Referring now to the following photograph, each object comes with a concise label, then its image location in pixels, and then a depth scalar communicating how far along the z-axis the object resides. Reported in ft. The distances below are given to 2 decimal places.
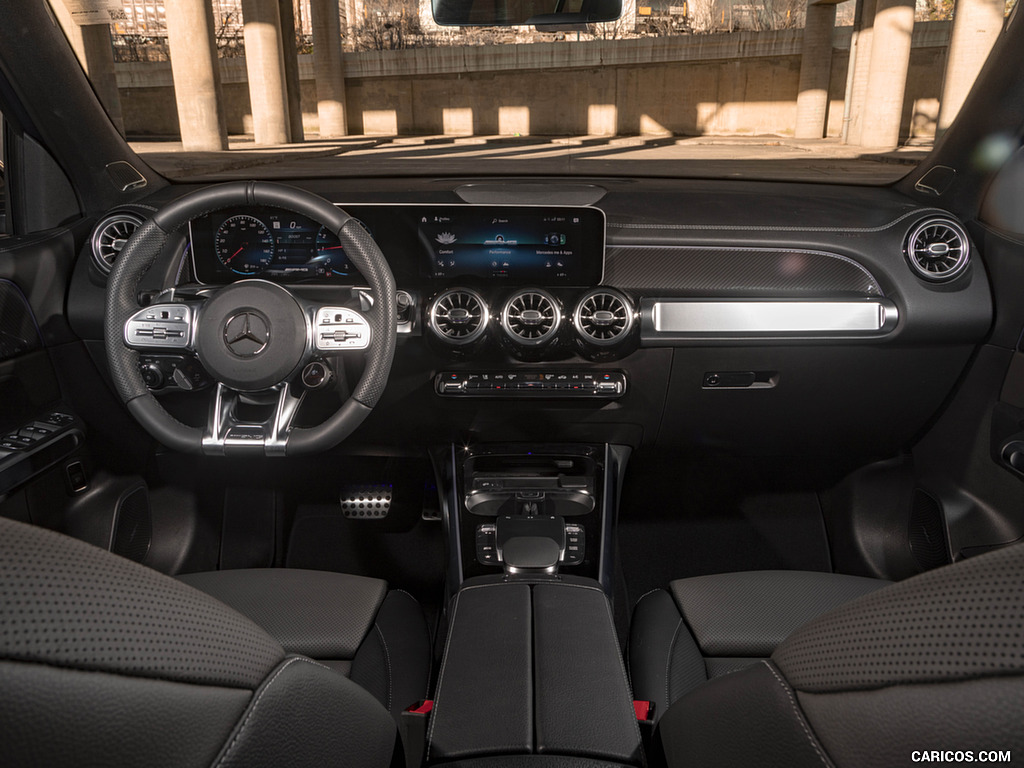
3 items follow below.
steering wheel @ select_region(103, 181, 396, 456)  5.29
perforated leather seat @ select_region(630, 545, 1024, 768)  1.51
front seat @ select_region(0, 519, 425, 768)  1.46
